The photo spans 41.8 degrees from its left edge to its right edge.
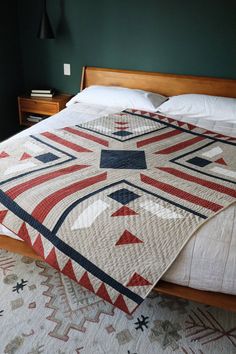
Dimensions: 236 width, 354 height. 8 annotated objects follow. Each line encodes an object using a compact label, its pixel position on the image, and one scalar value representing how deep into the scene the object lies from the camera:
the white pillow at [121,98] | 2.62
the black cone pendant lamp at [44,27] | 2.94
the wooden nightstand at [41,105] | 3.07
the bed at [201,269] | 1.14
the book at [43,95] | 3.18
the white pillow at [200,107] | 2.40
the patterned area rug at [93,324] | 1.33
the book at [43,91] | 3.17
